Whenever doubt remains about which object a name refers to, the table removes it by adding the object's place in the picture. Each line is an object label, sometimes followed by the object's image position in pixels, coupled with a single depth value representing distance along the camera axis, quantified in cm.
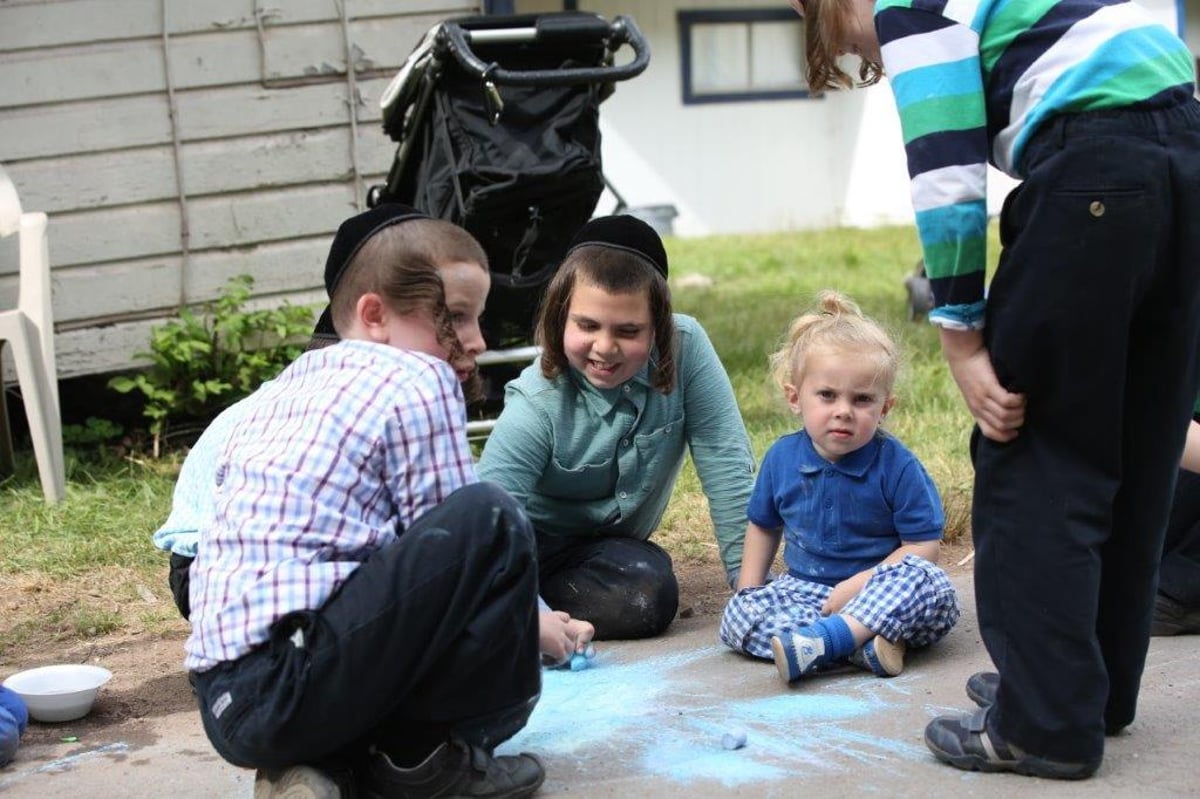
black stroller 510
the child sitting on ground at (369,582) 247
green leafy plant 609
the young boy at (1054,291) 243
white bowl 324
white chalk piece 293
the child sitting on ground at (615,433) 365
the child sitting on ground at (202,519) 291
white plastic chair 520
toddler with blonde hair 334
